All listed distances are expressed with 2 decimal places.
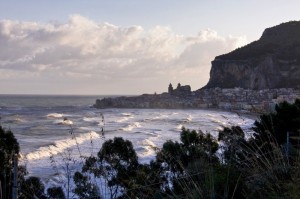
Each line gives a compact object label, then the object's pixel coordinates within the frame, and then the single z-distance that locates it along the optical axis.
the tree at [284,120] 14.73
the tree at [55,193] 14.20
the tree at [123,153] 16.00
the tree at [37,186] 13.29
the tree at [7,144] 12.64
